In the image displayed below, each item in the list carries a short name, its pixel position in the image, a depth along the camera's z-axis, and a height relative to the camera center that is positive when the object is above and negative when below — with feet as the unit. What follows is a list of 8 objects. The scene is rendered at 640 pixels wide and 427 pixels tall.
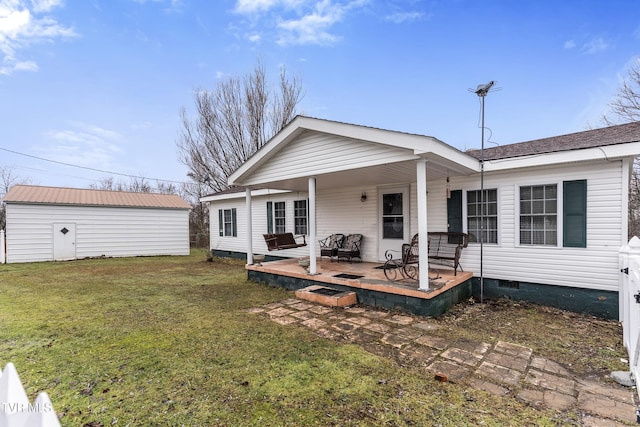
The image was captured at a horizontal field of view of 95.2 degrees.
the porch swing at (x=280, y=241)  25.13 -2.59
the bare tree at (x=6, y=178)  63.16 +7.95
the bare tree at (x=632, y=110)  33.09 +12.20
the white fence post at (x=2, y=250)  38.89 -4.78
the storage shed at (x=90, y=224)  40.19 -1.57
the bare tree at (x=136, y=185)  82.02 +7.99
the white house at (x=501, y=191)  15.58 +1.25
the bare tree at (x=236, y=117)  55.83 +18.58
